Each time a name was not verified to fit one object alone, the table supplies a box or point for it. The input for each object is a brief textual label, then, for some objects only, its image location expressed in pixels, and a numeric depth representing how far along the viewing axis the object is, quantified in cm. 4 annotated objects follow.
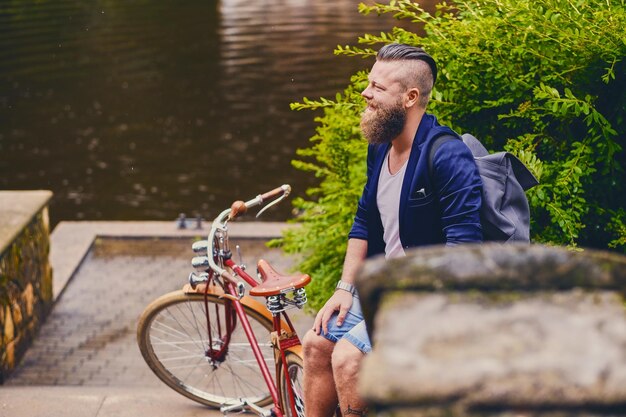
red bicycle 375
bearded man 304
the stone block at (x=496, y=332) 118
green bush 386
